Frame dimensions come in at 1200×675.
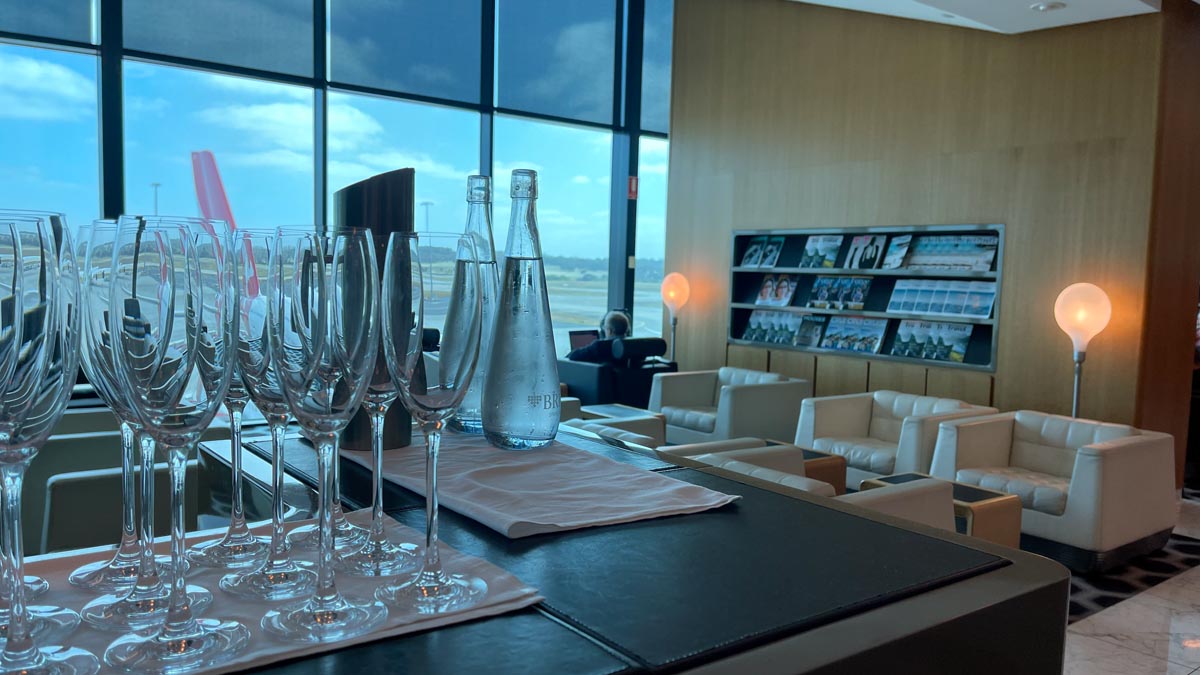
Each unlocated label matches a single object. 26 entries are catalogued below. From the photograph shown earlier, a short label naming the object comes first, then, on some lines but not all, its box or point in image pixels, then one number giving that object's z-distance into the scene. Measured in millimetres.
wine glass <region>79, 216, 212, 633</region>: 582
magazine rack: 6117
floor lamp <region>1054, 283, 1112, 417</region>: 5156
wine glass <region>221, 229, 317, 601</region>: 649
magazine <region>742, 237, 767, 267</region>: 7824
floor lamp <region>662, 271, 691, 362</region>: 8328
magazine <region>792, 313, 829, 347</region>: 7191
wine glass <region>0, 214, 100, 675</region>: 537
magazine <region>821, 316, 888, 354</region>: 6754
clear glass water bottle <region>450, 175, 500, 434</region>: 978
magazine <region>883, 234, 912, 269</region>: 6555
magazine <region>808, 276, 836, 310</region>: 7094
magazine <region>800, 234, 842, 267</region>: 7078
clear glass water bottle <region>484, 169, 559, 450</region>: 1092
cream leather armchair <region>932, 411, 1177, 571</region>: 3906
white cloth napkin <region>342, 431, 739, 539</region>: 907
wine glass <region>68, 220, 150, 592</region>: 583
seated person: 6914
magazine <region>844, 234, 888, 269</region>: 6738
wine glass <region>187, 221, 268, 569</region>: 769
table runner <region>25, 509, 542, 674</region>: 584
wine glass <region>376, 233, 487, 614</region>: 681
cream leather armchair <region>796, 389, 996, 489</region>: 4785
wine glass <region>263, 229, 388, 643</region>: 634
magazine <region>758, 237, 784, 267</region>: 7676
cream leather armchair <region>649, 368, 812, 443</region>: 5945
